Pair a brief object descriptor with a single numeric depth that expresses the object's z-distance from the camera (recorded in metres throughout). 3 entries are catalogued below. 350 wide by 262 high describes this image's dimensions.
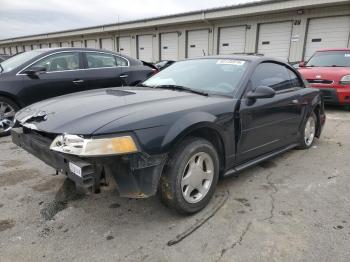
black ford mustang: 2.22
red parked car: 7.35
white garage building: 14.40
